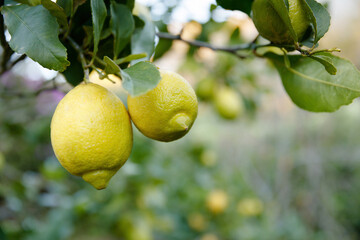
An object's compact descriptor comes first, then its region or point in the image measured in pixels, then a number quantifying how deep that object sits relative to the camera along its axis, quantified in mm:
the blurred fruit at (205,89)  1325
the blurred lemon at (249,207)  2129
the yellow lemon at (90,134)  368
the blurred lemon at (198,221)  1968
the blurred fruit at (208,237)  1985
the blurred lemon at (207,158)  1883
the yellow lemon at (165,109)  389
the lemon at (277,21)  391
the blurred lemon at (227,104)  1274
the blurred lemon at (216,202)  1857
